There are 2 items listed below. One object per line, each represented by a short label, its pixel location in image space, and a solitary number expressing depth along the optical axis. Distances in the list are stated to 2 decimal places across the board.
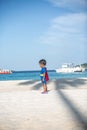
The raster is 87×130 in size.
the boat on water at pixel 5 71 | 113.90
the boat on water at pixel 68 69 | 94.00
